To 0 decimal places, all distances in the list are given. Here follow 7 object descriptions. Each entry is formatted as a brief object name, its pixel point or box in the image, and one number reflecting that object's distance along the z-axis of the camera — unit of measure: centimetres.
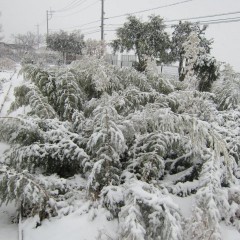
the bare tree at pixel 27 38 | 6269
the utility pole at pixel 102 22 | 2189
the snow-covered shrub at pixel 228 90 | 488
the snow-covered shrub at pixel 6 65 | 2832
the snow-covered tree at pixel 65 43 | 3111
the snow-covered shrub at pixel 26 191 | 282
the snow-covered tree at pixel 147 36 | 1752
